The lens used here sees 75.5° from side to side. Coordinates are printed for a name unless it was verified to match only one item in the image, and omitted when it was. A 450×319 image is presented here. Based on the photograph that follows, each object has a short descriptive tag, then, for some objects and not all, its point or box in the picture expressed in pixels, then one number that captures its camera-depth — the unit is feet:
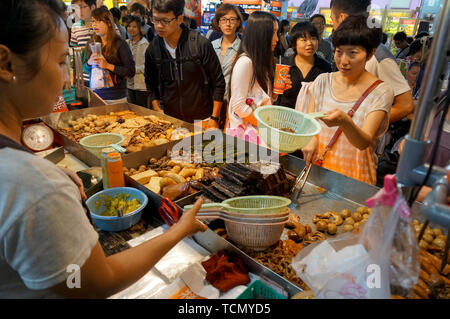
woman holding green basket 6.93
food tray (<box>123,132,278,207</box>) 7.87
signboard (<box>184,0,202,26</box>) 28.50
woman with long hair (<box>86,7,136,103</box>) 13.42
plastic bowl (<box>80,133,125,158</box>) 8.17
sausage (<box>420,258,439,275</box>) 3.93
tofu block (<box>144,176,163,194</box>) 6.60
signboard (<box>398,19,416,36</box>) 30.83
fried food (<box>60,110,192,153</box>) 9.52
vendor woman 2.33
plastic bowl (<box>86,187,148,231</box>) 5.31
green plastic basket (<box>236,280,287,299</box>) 3.89
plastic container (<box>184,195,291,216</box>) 4.73
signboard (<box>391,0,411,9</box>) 30.35
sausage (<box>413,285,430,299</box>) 3.04
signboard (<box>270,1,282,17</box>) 37.60
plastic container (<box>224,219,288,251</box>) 4.73
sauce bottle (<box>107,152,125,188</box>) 6.05
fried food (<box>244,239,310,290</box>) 4.40
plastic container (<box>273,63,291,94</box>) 9.35
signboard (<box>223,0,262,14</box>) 35.35
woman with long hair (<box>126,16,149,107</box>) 17.38
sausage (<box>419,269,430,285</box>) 3.64
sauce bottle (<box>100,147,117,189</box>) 6.07
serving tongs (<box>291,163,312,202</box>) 6.76
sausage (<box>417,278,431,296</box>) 3.21
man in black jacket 10.91
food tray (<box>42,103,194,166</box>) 8.29
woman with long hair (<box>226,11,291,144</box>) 9.46
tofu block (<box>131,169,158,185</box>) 6.92
